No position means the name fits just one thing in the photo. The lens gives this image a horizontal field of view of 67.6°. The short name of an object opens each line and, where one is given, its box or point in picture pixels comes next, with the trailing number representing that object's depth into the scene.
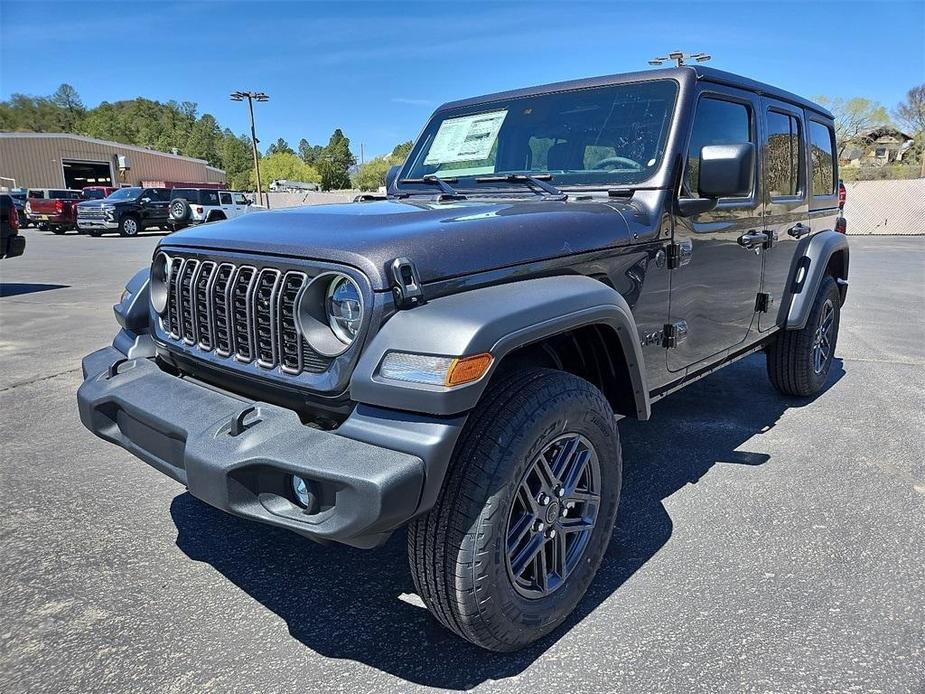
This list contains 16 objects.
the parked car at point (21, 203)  27.81
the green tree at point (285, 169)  97.31
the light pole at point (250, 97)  48.66
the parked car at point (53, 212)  25.27
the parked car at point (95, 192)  29.73
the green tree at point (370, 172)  89.70
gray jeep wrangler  1.91
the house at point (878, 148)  59.91
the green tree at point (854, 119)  51.00
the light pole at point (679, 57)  28.87
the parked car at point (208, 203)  24.02
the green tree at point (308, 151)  140.51
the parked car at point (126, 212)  24.06
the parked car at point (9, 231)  10.36
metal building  51.84
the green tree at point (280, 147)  143.50
